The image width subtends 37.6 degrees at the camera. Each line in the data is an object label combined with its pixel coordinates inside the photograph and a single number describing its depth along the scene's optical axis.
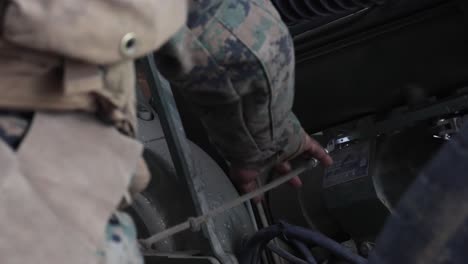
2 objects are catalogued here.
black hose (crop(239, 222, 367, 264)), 1.41
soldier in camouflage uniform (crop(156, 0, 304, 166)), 1.04
